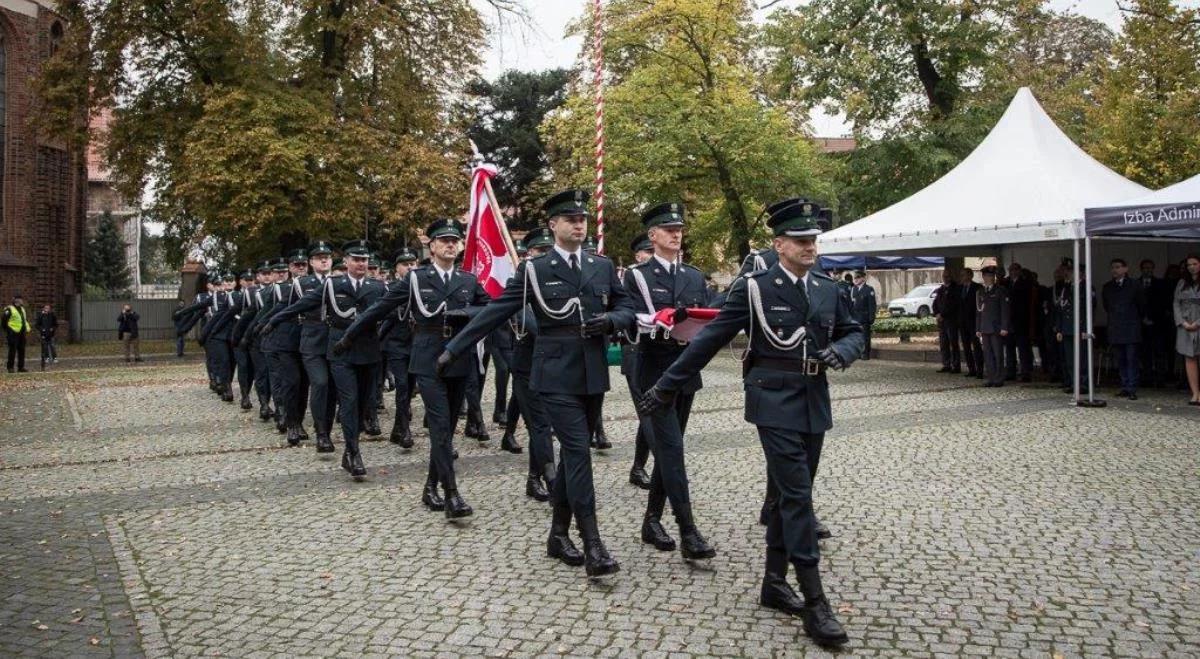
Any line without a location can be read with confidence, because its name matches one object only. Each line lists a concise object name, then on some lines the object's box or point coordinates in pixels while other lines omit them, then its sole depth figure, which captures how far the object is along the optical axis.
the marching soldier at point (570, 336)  5.66
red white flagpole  12.83
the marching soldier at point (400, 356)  10.37
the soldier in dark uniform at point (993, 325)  16.09
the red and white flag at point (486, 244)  11.22
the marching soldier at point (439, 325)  7.16
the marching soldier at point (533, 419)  7.54
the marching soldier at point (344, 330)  8.72
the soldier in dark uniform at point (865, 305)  21.38
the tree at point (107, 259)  69.31
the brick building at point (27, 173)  36.66
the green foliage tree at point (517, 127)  46.31
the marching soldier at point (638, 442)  7.63
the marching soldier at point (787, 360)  4.78
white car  48.59
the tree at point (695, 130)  27.42
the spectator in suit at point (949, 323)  18.30
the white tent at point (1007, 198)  14.52
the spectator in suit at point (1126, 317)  14.00
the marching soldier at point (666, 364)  5.85
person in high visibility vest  25.06
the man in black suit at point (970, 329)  17.75
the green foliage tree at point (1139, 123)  30.38
